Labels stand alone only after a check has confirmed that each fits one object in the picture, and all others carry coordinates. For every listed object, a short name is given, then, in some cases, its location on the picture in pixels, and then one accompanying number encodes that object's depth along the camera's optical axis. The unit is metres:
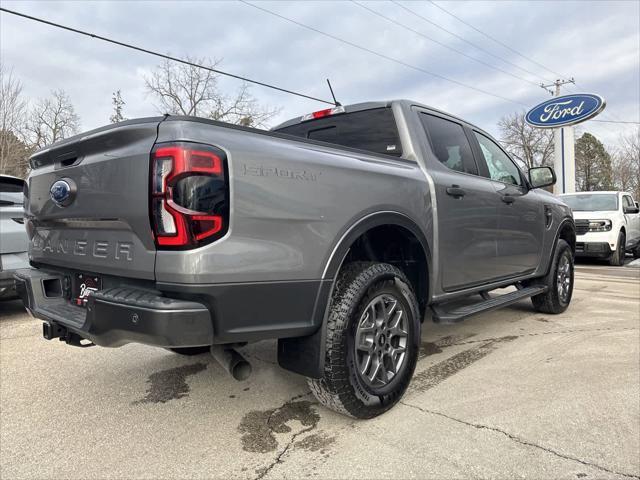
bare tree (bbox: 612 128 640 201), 38.69
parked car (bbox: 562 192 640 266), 10.38
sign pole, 19.98
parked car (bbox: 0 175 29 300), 4.62
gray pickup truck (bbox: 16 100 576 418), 1.88
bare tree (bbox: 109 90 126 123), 42.08
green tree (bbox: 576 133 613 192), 53.06
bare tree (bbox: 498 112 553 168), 48.69
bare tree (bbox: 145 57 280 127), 32.81
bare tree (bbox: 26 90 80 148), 23.95
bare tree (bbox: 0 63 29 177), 20.05
